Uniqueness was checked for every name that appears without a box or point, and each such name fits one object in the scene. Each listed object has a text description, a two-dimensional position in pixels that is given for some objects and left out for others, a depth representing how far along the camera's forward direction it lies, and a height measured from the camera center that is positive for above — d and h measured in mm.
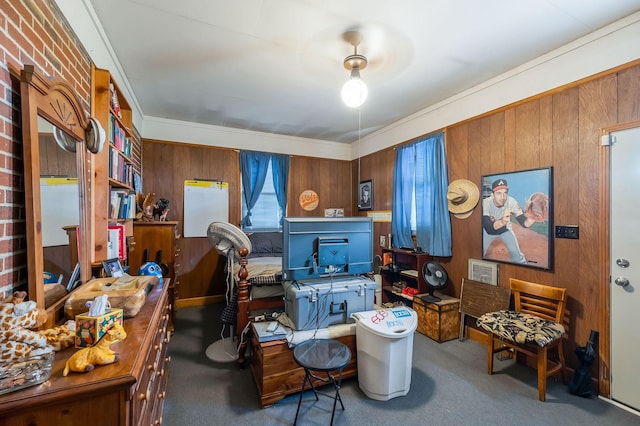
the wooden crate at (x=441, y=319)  2967 -1188
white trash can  1978 -1032
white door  1938 -425
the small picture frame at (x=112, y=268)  1769 -361
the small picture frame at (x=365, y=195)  4820 +271
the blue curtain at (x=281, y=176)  4801 +606
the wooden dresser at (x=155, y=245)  2969 -364
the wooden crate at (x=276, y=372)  1968 -1162
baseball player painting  2492 -81
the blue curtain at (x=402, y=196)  3863 +200
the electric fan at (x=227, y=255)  2637 -439
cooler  2100 -702
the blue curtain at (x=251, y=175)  4566 +602
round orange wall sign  5074 +201
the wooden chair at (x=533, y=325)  2049 -919
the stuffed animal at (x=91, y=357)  882 -476
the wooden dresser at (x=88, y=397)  772 -533
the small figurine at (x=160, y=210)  3559 +27
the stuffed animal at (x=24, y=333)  903 -413
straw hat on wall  3064 +141
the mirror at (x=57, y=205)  1236 +38
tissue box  1033 -437
